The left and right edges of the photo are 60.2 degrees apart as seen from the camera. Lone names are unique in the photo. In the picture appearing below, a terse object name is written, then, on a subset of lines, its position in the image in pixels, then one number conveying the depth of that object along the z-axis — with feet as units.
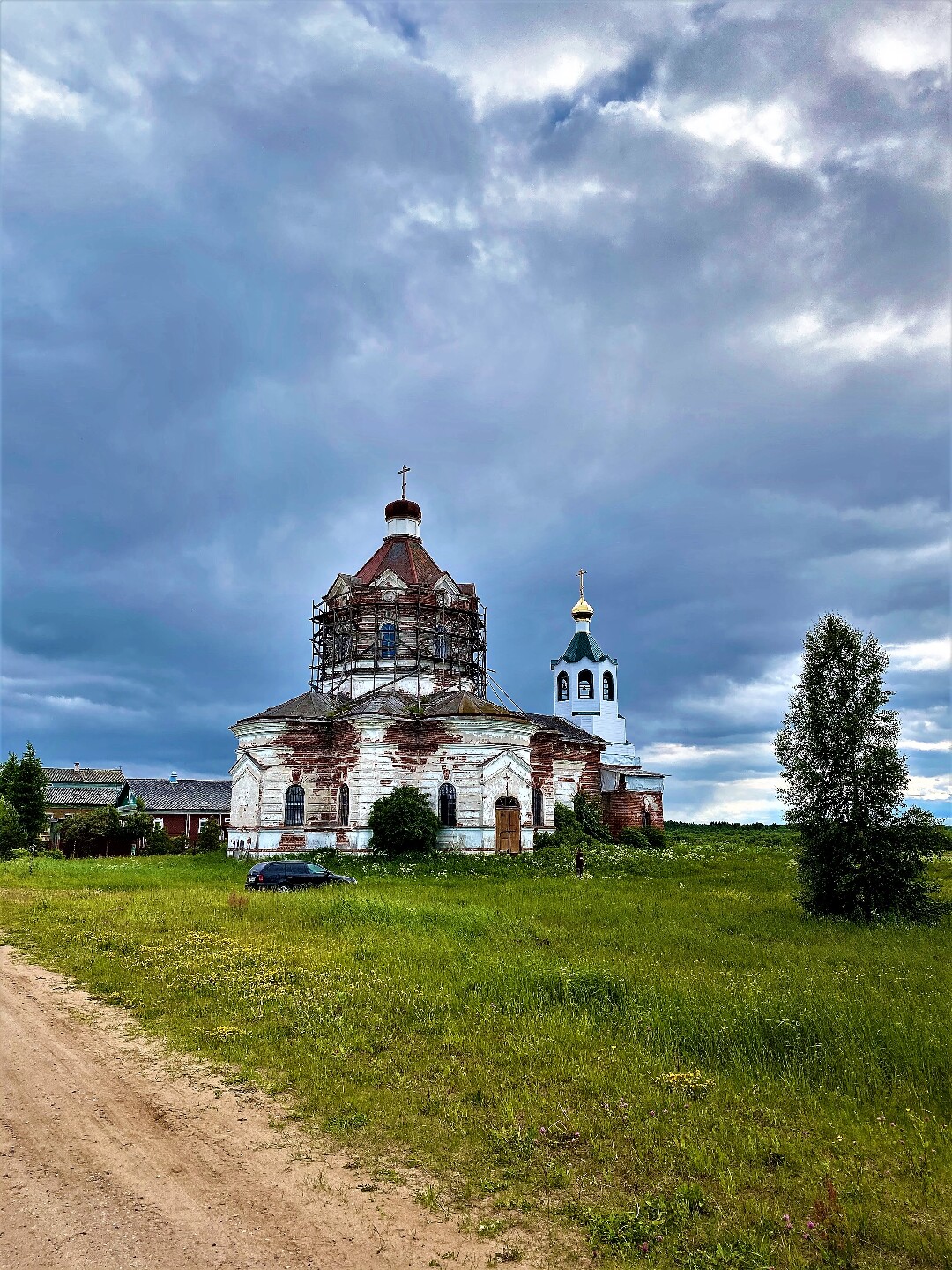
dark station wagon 90.65
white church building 117.29
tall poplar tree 69.51
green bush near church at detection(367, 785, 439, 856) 110.83
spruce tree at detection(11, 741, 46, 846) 167.73
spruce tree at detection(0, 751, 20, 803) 168.45
